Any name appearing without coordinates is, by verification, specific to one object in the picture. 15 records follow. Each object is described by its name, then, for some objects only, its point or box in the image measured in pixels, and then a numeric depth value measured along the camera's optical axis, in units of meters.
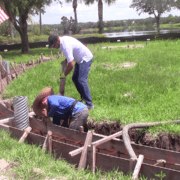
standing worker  5.22
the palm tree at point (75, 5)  38.09
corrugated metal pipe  5.30
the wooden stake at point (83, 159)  3.91
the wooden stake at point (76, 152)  3.77
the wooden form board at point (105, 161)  3.33
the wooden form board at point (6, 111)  6.00
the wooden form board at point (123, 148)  4.01
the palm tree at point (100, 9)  31.90
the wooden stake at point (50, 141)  4.42
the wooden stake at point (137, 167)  3.32
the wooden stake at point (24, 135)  4.82
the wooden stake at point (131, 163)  3.45
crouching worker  4.64
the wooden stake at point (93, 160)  3.84
